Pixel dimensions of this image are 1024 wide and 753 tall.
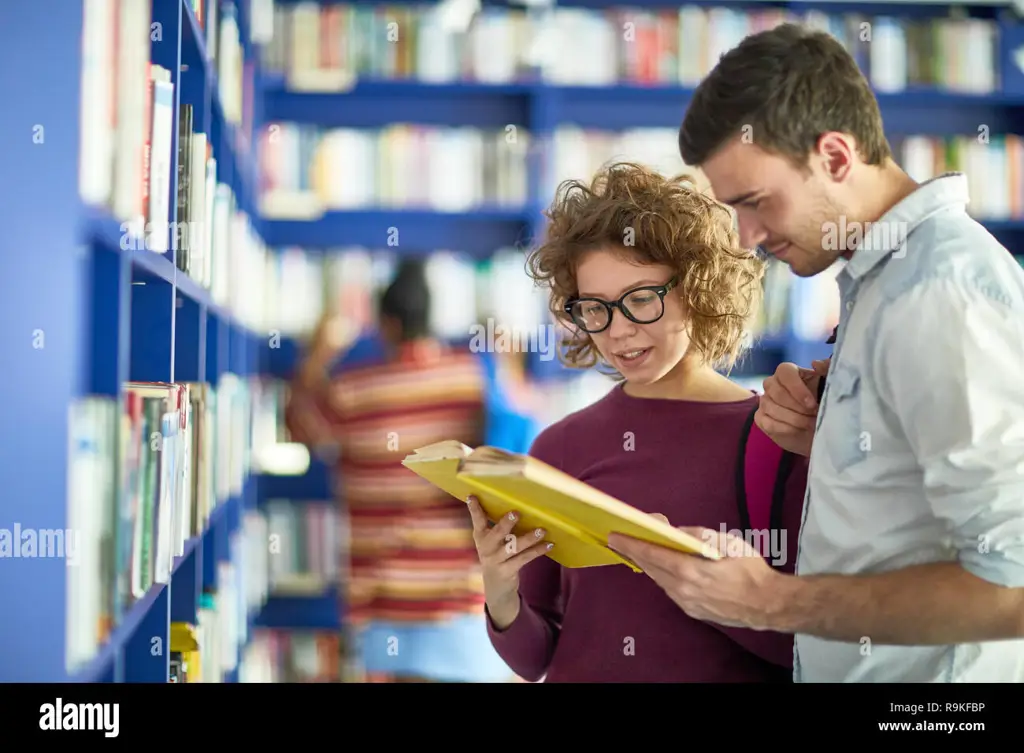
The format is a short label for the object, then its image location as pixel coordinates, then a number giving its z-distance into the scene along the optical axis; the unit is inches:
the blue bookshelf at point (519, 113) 141.4
